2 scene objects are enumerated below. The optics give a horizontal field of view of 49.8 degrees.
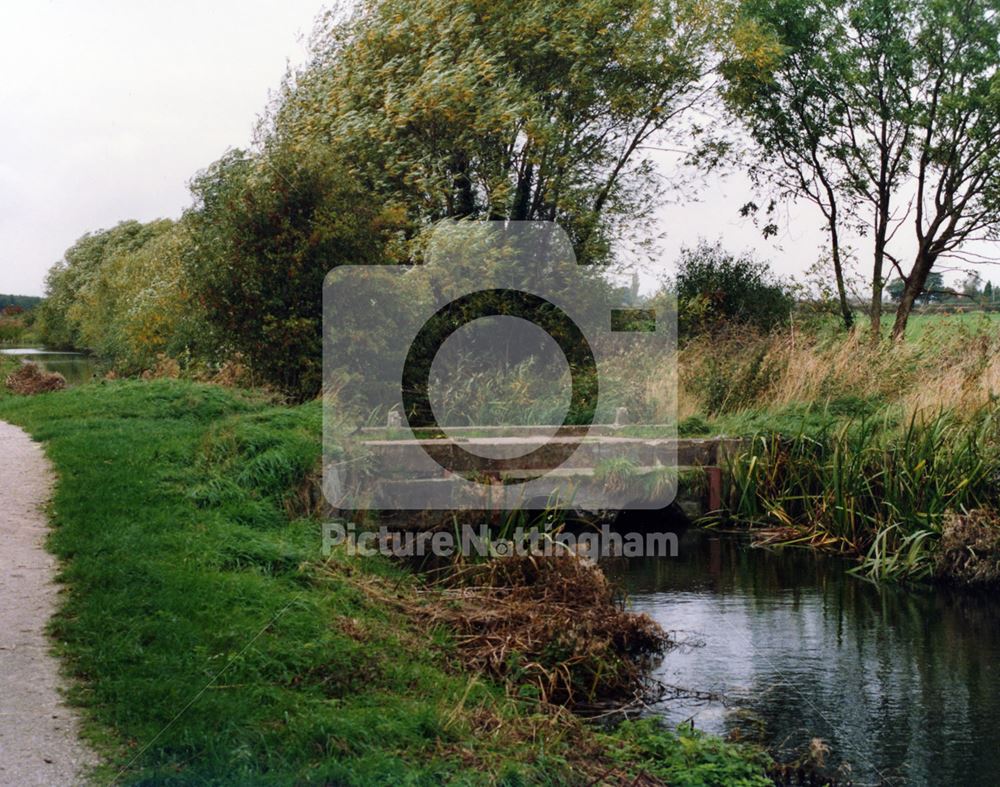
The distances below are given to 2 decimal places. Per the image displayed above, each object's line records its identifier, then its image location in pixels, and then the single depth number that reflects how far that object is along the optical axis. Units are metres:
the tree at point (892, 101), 22.16
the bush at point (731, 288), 20.89
